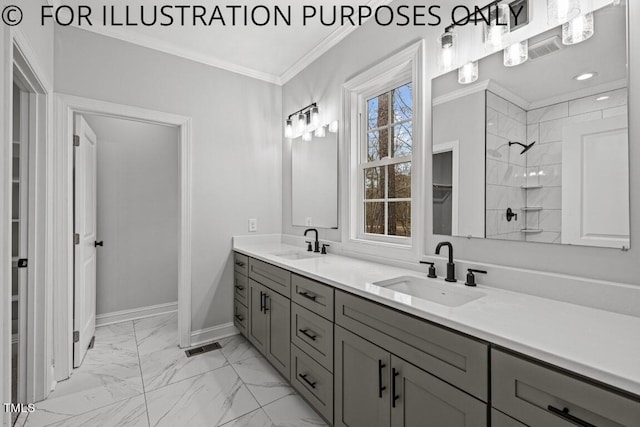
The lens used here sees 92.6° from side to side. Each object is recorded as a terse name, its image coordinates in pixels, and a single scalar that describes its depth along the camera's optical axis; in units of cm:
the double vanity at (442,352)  77
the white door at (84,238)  226
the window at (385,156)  182
